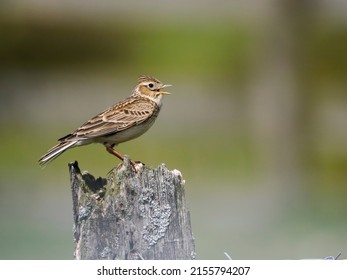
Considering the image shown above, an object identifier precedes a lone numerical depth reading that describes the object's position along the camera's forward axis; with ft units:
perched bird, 37.97
